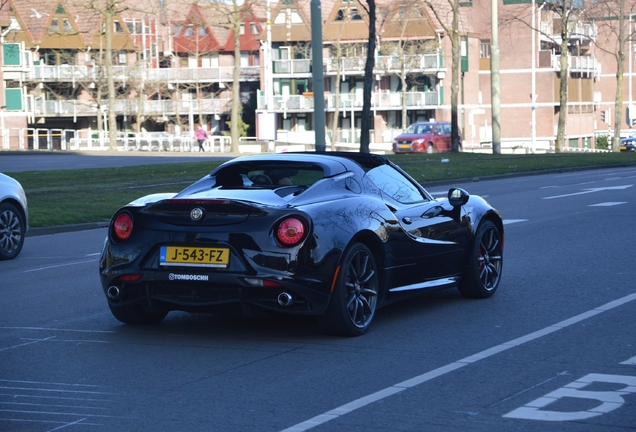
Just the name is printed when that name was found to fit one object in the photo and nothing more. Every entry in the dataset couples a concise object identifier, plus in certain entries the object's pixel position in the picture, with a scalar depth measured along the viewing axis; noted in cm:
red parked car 5525
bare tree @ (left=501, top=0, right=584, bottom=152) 5384
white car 1370
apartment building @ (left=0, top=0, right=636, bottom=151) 8156
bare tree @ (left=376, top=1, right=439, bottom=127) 7819
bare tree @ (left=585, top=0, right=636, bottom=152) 6049
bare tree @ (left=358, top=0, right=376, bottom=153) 3316
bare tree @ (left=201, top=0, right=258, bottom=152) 4844
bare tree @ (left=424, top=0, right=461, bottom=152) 4775
